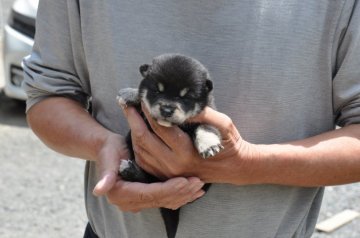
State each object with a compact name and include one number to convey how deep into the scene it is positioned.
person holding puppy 1.24
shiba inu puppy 1.24
